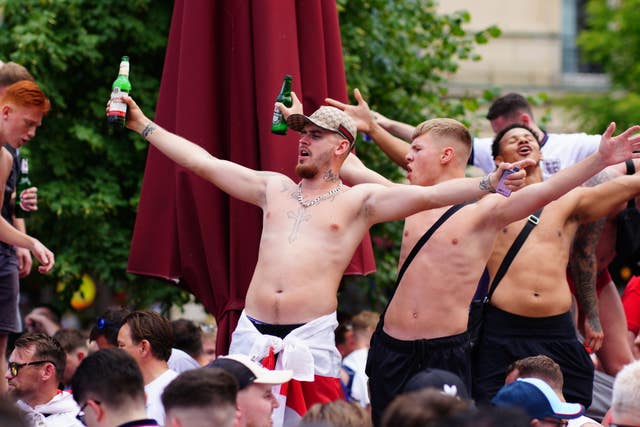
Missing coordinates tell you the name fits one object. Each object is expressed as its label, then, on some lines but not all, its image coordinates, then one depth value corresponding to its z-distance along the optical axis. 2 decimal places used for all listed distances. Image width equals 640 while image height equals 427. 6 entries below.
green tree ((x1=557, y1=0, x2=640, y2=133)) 35.28
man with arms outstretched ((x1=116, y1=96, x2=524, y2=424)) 9.66
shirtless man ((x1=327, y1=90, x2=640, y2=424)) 10.19
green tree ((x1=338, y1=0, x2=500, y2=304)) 17.15
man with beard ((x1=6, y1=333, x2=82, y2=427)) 11.02
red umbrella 11.02
